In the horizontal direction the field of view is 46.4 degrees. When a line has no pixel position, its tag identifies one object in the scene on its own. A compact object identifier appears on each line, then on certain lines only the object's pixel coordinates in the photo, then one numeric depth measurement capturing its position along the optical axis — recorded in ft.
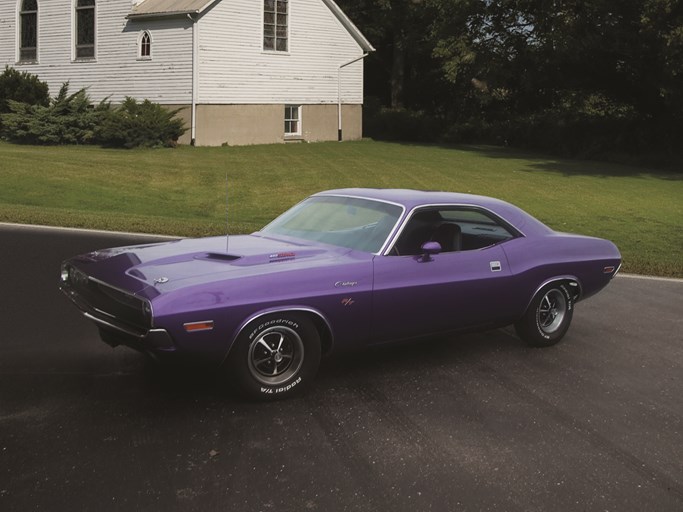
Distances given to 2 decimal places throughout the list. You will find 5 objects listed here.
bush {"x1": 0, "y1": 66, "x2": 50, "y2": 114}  107.45
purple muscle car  16.47
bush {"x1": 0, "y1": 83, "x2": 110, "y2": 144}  99.35
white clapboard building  106.01
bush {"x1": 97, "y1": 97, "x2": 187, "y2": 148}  97.04
